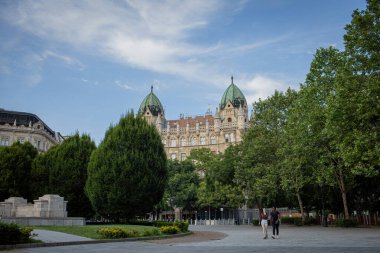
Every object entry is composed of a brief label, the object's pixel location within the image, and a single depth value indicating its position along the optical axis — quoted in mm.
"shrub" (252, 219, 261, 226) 53500
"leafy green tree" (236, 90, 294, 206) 47969
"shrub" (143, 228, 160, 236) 24741
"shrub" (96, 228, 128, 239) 22250
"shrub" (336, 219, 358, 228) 37219
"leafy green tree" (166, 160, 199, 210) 72000
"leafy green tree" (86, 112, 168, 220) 35781
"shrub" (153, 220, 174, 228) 33547
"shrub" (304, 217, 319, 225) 47609
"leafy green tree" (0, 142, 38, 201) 46562
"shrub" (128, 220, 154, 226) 37625
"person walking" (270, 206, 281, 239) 25062
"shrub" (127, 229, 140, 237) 23375
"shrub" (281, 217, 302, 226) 47031
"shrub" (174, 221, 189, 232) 30717
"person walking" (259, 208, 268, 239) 24266
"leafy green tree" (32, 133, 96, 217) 42938
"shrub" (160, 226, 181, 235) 27141
